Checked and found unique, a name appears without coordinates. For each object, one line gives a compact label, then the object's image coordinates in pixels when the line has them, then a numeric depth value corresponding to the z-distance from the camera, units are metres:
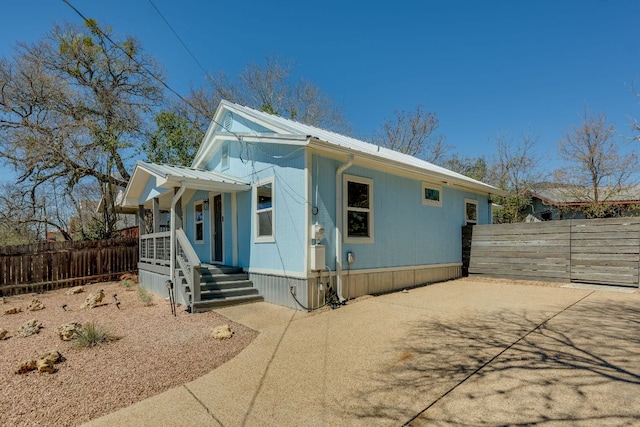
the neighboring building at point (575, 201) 17.14
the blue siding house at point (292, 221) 6.76
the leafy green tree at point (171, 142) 15.88
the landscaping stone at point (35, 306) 7.67
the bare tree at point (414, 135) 23.94
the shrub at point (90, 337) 4.61
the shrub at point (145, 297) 7.95
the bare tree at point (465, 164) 25.77
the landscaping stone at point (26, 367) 3.79
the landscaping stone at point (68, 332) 4.88
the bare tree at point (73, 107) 13.57
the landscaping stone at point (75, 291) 9.89
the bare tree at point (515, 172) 20.88
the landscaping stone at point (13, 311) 7.38
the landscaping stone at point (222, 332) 4.96
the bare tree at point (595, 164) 17.00
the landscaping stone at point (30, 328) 5.40
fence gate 7.80
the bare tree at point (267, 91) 21.83
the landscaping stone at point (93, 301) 7.69
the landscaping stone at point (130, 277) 11.85
